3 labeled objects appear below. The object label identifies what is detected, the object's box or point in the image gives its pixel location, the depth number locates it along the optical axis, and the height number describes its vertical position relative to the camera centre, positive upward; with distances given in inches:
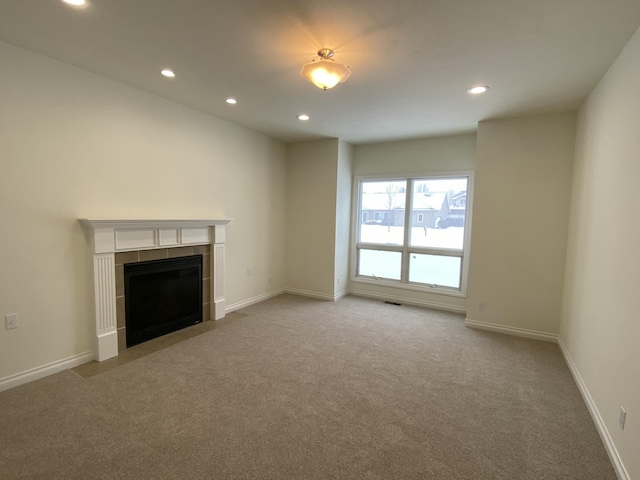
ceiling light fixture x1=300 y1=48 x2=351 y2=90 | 83.7 +41.3
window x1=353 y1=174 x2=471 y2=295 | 186.5 -7.7
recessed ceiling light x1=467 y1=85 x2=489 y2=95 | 114.0 +50.9
